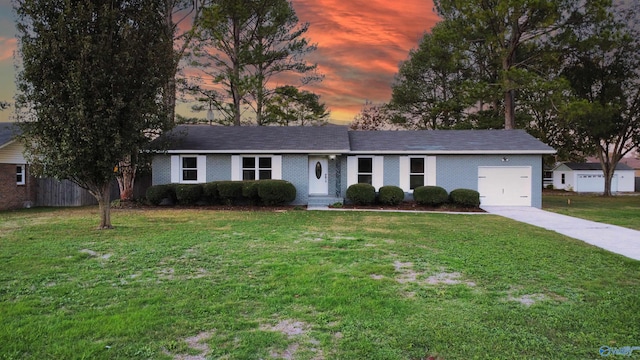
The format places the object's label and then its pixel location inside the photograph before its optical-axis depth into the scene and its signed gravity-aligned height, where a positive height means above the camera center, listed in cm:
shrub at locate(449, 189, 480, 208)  1650 -86
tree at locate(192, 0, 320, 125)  2536 +841
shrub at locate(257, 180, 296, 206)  1627 -55
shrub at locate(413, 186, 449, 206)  1666 -77
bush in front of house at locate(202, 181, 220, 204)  1691 -46
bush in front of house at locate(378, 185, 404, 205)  1673 -76
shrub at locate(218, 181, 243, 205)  1669 -46
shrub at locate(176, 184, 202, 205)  1669 -62
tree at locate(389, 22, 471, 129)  3053 +717
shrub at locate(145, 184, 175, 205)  1692 -62
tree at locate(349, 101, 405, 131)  3531 +557
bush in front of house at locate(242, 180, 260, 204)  1638 -46
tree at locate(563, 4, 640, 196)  2898 +666
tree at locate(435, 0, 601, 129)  2247 +892
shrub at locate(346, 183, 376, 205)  1683 -67
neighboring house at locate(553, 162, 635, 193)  3819 -24
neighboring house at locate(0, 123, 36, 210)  1621 +8
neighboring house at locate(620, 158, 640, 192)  6581 +231
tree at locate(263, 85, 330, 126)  2697 +499
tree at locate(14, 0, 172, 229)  938 +237
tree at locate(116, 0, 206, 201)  1820 +834
